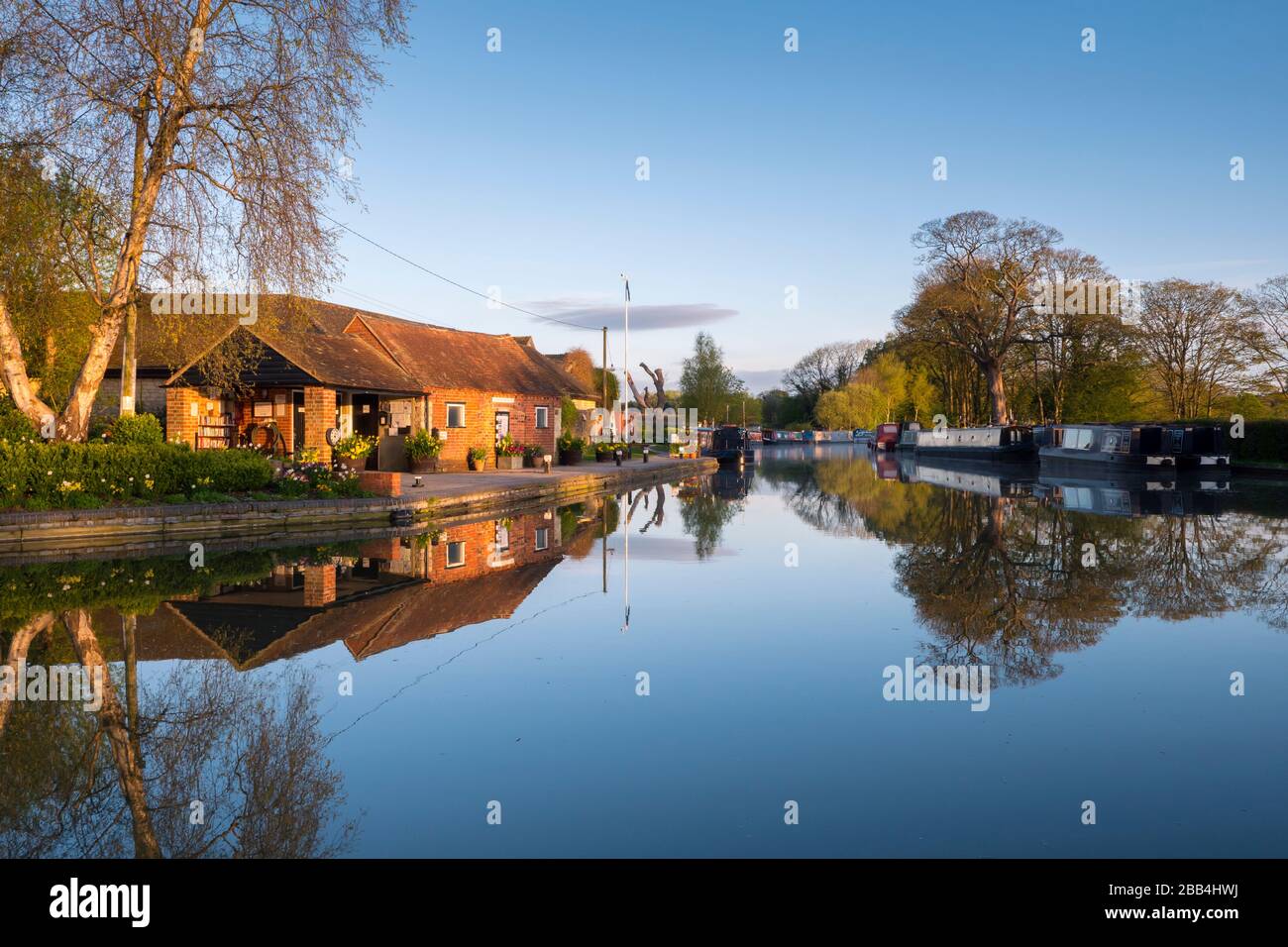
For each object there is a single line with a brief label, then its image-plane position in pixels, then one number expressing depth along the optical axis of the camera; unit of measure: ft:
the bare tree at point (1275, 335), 123.85
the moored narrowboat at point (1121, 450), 104.83
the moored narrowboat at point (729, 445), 161.07
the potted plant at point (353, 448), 67.36
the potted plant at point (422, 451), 88.74
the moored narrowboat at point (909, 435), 203.30
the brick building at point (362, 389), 73.77
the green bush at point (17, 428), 47.85
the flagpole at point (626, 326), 135.23
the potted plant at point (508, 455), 103.04
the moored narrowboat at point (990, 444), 143.64
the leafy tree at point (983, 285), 138.82
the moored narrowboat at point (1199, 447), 105.09
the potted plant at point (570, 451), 120.78
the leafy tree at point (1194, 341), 132.98
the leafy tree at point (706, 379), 260.21
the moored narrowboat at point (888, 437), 217.56
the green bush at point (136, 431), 51.72
